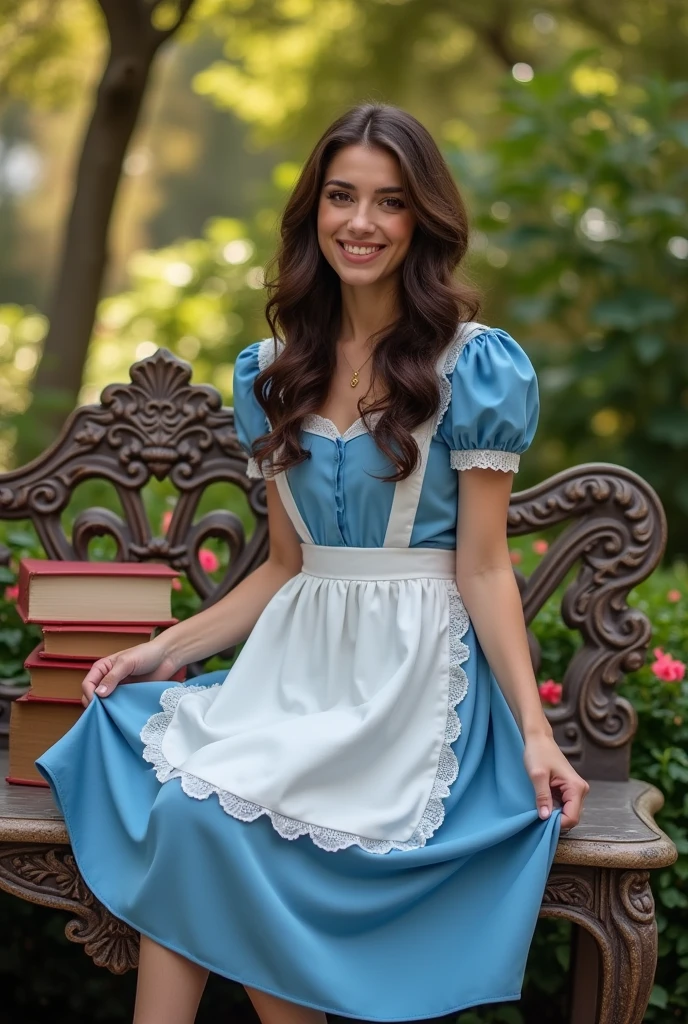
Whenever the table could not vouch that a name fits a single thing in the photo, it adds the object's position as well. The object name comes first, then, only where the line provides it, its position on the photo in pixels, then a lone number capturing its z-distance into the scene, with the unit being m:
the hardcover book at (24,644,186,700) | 2.44
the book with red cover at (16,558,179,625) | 2.46
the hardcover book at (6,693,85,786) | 2.45
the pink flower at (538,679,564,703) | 2.80
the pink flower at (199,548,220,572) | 3.00
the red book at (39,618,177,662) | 2.45
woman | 1.98
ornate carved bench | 2.18
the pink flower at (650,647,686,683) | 2.72
